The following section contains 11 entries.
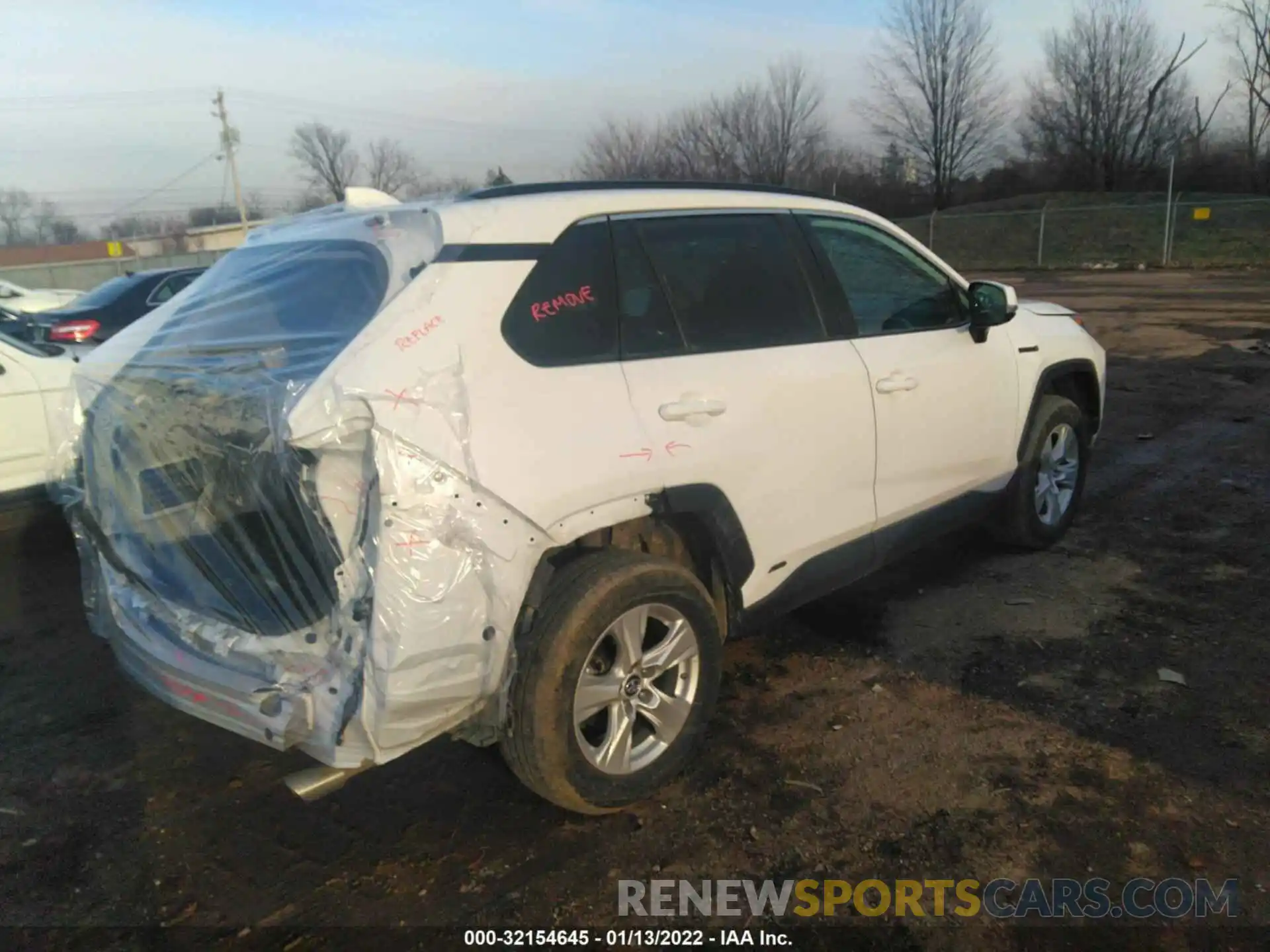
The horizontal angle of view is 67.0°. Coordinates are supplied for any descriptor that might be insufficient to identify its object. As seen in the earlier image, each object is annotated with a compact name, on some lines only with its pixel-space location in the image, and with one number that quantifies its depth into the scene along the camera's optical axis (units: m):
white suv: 2.44
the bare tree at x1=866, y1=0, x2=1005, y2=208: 48.97
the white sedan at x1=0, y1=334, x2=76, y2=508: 5.52
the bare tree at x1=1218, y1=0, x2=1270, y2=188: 40.50
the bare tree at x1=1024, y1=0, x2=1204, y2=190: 44.88
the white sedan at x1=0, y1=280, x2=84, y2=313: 15.02
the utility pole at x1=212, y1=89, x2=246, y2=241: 43.75
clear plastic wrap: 2.40
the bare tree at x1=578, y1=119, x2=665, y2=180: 39.00
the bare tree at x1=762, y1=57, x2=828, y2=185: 47.22
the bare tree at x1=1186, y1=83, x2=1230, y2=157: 42.91
